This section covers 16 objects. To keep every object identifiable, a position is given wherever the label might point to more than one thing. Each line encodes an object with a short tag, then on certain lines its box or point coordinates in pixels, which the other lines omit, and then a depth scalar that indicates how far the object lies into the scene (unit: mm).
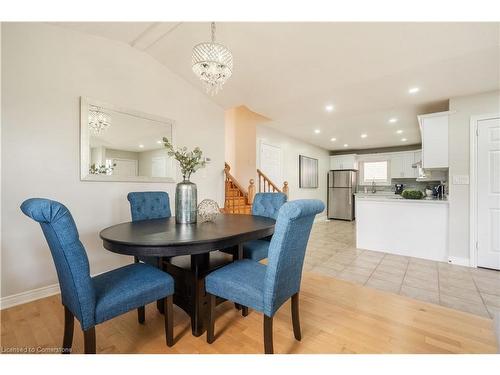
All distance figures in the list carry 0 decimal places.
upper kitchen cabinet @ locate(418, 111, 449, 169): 3270
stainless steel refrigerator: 7441
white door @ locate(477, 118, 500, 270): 2930
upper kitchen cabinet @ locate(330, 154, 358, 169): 7688
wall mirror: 2410
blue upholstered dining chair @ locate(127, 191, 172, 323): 2227
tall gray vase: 1871
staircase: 4031
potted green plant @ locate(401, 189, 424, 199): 3576
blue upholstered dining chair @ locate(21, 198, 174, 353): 1062
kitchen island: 3305
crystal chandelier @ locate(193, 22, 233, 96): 1976
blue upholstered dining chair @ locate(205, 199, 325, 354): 1217
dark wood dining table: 1280
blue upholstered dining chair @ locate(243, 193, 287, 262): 2070
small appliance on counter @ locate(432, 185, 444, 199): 3951
